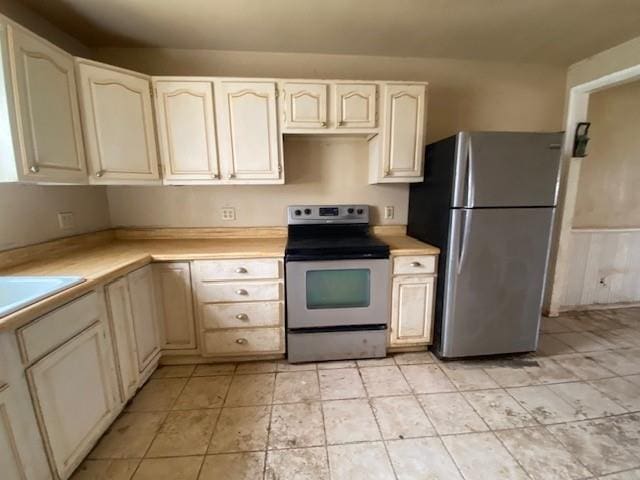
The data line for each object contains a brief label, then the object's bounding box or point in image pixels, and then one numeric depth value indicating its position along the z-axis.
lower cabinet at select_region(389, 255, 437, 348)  2.01
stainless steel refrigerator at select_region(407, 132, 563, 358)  1.76
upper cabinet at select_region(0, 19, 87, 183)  1.27
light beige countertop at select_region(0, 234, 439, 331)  1.12
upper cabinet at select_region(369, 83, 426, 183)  2.03
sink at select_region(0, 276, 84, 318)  1.24
